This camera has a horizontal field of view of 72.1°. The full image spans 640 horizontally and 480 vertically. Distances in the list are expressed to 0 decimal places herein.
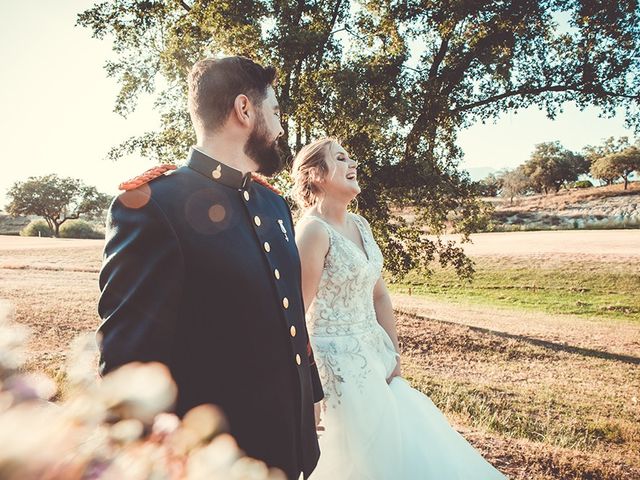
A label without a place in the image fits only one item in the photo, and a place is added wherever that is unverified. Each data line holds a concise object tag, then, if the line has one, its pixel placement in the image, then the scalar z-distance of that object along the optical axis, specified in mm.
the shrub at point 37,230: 56938
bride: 2865
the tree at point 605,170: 75938
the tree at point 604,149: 86338
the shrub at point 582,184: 92188
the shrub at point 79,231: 55659
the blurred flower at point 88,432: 583
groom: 1523
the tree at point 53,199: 66919
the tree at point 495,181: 98688
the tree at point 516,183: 95688
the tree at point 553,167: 89500
